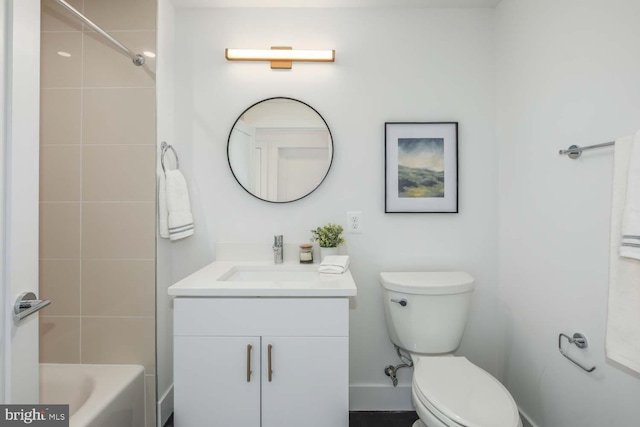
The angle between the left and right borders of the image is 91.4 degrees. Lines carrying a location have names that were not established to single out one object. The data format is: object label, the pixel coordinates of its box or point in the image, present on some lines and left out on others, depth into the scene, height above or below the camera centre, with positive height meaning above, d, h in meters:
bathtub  1.36 -0.84
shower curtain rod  1.26 +0.75
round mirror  1.77 +0.34
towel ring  1.63 +0.31
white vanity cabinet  1.26 -0.61
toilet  1.16 -0.63
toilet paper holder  1.21 -0.51
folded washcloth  1.45 -0.26
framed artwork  1.77 +0.24
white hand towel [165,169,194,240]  1.61 +0.00
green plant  1.69 -0.15
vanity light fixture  1.70 +0.84
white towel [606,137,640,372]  0.90 -0.23
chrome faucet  1.72 -0.22
